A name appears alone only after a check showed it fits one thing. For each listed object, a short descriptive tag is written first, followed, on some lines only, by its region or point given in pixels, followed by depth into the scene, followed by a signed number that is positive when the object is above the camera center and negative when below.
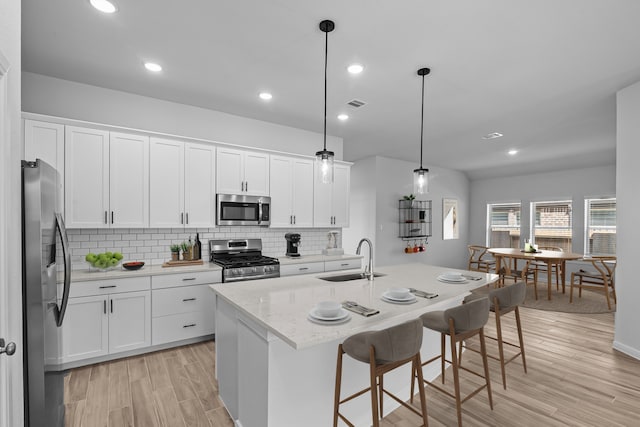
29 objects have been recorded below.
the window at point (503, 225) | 8.15 -0.36
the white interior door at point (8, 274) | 1.17 -0.26
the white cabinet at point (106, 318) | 2.81 -1.04
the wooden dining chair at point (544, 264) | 6.94 -1.17
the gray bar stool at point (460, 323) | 2.06 -0.78
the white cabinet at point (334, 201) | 4.79 +0.17
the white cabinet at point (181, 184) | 3.48 +0.32
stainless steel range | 3.59 -0.62
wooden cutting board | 3.52 -0.61
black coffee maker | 4.52 -0.47
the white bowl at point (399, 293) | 2.06 -0.56
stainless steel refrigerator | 1.36 -0.39
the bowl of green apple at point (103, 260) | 3.07 -0.51
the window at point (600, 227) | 6.57 -0.32
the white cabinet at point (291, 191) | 4.37 +0.29
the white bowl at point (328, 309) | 1.64 -0.53
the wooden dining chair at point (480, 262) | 7.12 -1.27
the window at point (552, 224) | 7.24 -0.29
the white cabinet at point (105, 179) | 3.03 +0.33
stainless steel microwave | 3.92 +0.02
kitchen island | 1.62 -0.83
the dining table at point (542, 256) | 5.48 -0.82
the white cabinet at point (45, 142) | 2.82 +0.65
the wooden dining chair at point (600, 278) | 4.95 -1.13
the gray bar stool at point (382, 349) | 1.57 -0.74
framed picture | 8.18 -0.20
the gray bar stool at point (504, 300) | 2.60 -0.77
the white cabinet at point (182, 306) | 3.21 -1.05
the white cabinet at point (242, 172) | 3.91 +0.52
